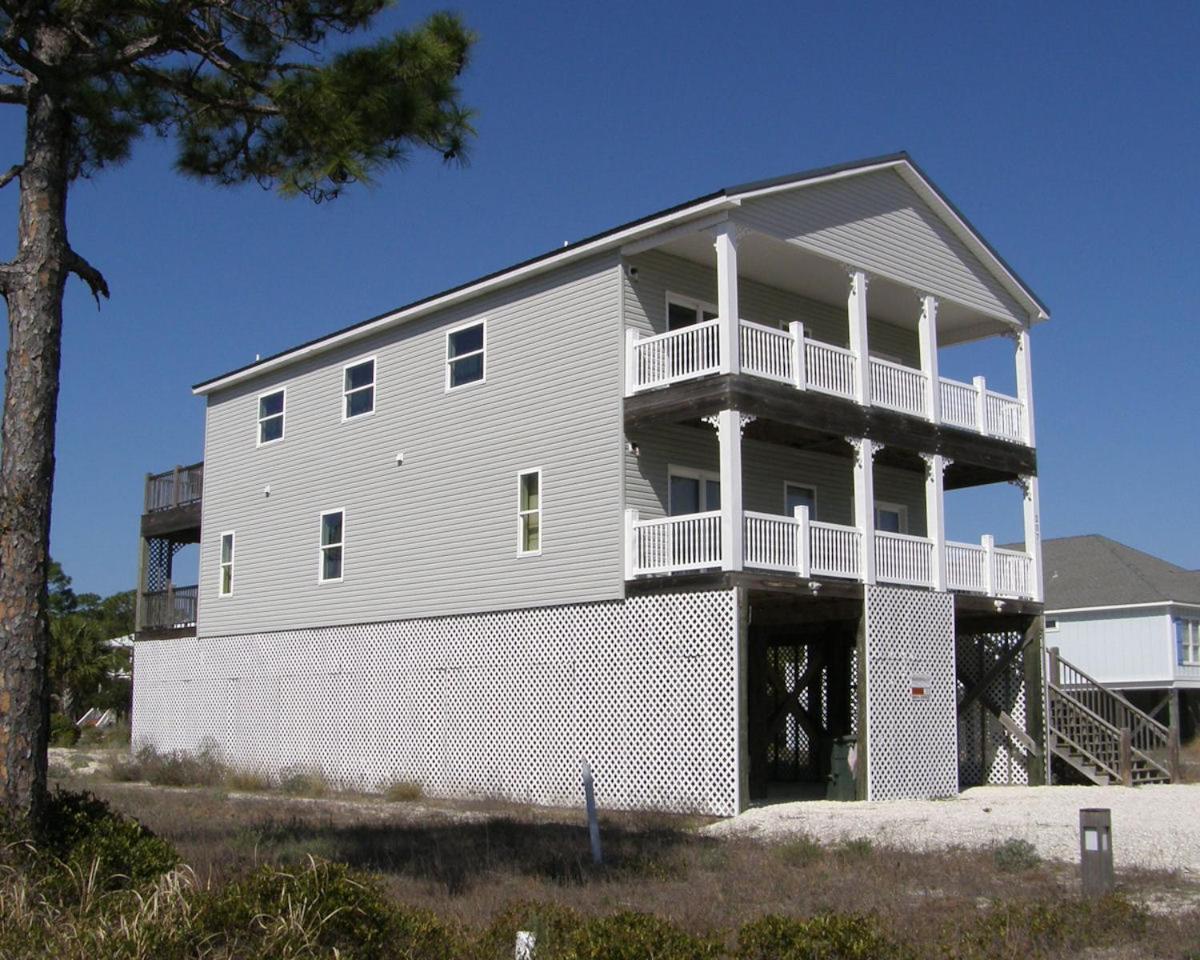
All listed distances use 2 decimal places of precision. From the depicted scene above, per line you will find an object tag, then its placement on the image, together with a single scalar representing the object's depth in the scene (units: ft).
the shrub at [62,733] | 132.87
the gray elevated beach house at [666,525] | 71.46
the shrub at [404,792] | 80.84
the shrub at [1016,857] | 45.52
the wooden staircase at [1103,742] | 83.87
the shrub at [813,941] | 27.12
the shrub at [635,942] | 25.94
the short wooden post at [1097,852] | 39.32
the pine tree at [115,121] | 37.32
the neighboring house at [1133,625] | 143.54
